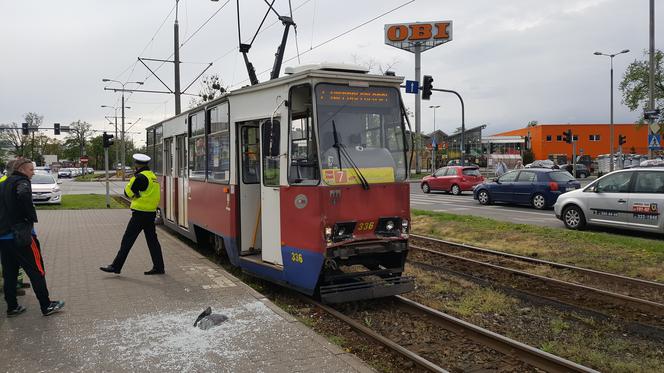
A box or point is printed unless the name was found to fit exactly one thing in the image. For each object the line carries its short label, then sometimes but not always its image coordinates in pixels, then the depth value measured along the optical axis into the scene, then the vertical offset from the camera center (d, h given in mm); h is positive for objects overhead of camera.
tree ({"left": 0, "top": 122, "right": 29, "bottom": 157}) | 84875 +5641
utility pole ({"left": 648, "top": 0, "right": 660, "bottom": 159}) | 23734 +5802
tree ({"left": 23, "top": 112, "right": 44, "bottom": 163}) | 82250 +7671
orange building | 81625 +4330
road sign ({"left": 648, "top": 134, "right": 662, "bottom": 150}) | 20523 +940
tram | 6277 -89
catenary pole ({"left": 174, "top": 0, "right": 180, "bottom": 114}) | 22859 +4855
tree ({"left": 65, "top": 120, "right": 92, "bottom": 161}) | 93125 +6086
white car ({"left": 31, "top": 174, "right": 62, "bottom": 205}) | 21609 -706
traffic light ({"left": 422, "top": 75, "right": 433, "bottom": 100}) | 27344 +4256
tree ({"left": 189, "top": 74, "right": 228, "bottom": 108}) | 38394 +6536
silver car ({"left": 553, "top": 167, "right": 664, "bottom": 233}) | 11477 -854
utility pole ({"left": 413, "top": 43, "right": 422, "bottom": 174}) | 54125 +7665
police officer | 8125 -705
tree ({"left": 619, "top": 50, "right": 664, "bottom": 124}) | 56009 +8861
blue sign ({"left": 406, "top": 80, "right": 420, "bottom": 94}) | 29703 +4617
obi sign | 60500 +15443
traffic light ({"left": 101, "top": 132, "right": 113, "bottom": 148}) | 20688 +1294
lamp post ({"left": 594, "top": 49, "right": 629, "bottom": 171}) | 39928 +8638
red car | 26797 -585
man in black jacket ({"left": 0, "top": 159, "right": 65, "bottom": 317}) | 5715 -701
